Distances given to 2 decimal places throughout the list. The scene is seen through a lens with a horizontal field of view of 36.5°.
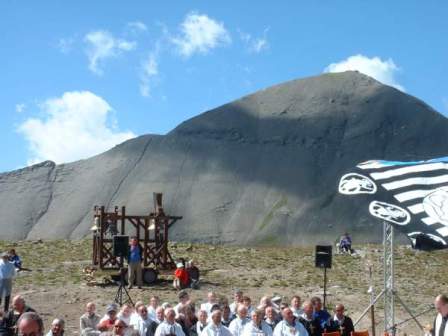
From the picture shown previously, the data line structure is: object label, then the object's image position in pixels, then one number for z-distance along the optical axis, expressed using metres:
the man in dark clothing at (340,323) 11.77
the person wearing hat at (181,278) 21.94
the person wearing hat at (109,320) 10.47
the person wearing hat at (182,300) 12.14
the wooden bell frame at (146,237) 23.41
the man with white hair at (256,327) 10.59
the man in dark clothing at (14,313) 8.80
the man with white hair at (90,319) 11.02
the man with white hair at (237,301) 12.16
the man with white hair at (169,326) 10.61
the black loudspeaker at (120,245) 18.36
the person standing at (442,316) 8.28
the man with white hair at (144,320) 11.27
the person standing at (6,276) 16.67
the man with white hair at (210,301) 12.33
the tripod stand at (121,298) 18.38
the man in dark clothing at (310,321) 11.52
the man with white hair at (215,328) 10.54
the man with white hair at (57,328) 8.16
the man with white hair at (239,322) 10.95
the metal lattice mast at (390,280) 13.72
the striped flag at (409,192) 11.39
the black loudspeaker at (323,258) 16.31
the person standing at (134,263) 21.64
